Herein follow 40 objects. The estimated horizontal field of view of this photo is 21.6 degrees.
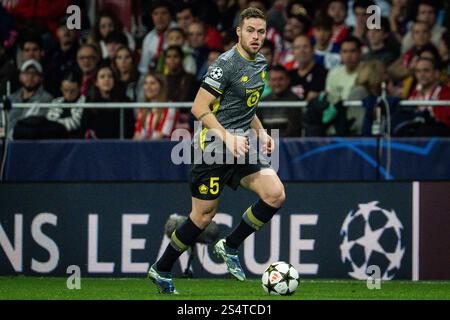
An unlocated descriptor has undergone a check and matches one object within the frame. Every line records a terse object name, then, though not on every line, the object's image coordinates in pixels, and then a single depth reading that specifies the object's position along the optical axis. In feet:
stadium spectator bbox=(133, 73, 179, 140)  46.06
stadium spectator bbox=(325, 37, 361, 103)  46.34
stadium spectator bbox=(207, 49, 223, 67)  48.55
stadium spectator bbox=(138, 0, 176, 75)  51.78
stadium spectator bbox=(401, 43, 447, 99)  44.80
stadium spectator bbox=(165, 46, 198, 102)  47.60
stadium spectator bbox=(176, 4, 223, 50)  52.29
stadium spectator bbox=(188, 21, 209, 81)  50.44
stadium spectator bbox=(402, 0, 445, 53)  48.53
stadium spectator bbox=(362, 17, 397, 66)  48.11
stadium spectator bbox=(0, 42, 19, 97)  50.26
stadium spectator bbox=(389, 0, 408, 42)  50.37
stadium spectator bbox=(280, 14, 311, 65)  50.42
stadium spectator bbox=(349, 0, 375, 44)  49.83
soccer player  32.42
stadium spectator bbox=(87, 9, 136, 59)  52.29
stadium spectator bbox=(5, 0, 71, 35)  54.08
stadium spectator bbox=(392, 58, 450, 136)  43.55
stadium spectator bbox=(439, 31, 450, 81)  46.88
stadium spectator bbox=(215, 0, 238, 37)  53.72
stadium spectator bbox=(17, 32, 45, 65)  51.29
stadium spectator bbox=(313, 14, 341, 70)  49.19
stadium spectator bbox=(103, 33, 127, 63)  51.67
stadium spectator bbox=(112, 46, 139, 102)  49.21
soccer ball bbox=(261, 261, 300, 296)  32.27
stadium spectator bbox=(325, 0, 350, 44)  50.16
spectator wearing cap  48.24
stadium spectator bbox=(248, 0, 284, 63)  50.93
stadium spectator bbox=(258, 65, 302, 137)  44.80
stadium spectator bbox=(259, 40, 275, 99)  48.06
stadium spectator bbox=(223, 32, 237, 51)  50.39
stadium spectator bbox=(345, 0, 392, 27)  51.19
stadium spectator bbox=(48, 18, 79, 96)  50.47
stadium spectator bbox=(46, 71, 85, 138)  46.29
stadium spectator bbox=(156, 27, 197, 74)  50.21
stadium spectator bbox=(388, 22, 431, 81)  47.19
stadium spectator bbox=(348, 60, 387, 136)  44.52
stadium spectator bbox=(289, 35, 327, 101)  47.39
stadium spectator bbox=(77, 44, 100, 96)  49.34
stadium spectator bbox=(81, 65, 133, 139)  46.50
